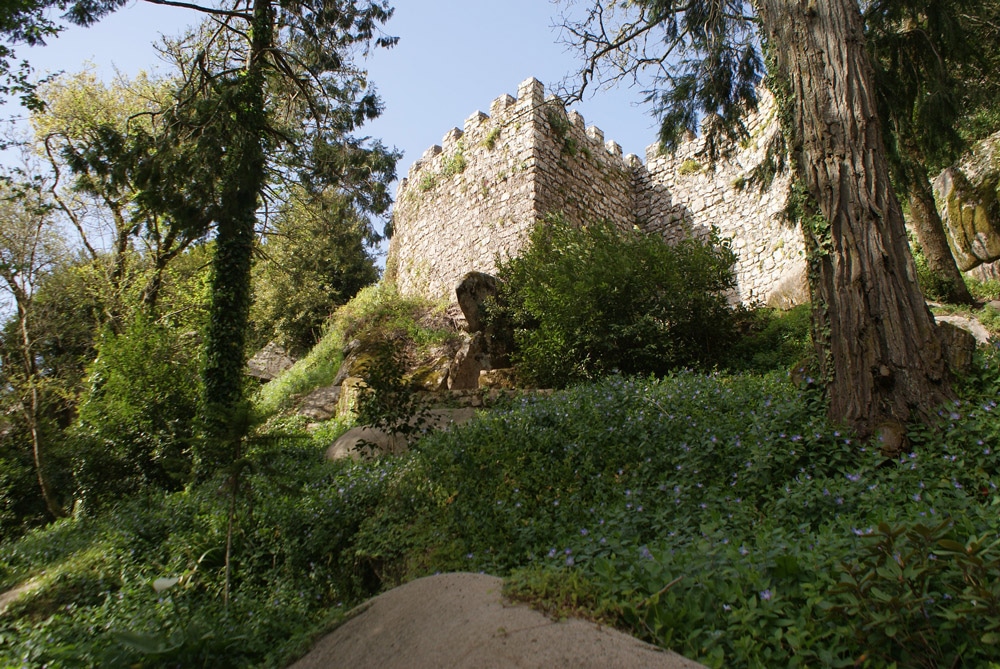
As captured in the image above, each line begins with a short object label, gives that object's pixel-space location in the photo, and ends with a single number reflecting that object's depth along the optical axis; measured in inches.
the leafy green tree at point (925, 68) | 246.2
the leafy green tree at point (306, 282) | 693.3
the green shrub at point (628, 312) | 322.7
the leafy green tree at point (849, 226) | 164.6
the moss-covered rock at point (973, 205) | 373.4
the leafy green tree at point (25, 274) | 446.1
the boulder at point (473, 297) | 410.0
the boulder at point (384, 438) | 251.6
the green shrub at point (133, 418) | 368.8
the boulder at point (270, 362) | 643.5
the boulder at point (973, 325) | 275.6
